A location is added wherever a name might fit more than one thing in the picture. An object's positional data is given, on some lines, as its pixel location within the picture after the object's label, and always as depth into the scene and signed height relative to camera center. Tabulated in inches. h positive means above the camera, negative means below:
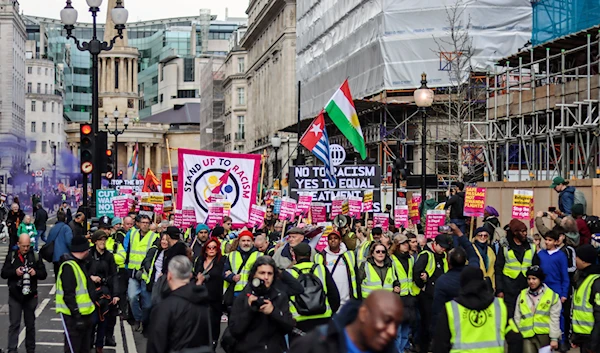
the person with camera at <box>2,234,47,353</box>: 499.2 -39.6
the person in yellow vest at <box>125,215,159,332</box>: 618.8 -33.1
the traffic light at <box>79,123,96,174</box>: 844.6 +36.8
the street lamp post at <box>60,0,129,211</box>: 901.8 +133.3
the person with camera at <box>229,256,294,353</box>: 325.7 -35.6
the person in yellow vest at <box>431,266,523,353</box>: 305.7 -33.7
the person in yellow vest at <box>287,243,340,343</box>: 379.2 -33.1
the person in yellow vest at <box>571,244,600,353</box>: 385.7 -37.1
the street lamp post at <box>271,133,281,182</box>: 1459.2 +71.5
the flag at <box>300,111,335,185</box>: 787.3 +39.2
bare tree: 1421.0 +130.1
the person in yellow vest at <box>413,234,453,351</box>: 497.0 -30.7
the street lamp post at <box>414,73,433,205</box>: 789.1 +69.6
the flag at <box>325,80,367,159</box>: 836.0 +61.5
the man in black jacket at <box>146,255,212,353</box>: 303.3 -32.3
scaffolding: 984.1 +80.3
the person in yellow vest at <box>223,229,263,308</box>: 453.1 -28.3
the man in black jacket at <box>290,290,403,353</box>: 205.6 -24.5
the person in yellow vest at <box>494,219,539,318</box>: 490.6 -29.2
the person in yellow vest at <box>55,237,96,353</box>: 439.2 -39.0
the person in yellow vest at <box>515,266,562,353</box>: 387.5 -41.1
